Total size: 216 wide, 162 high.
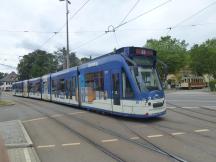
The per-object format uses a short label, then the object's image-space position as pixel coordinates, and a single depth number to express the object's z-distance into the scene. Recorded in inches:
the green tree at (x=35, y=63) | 4421.8
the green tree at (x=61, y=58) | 4619.6
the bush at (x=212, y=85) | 2103.1
